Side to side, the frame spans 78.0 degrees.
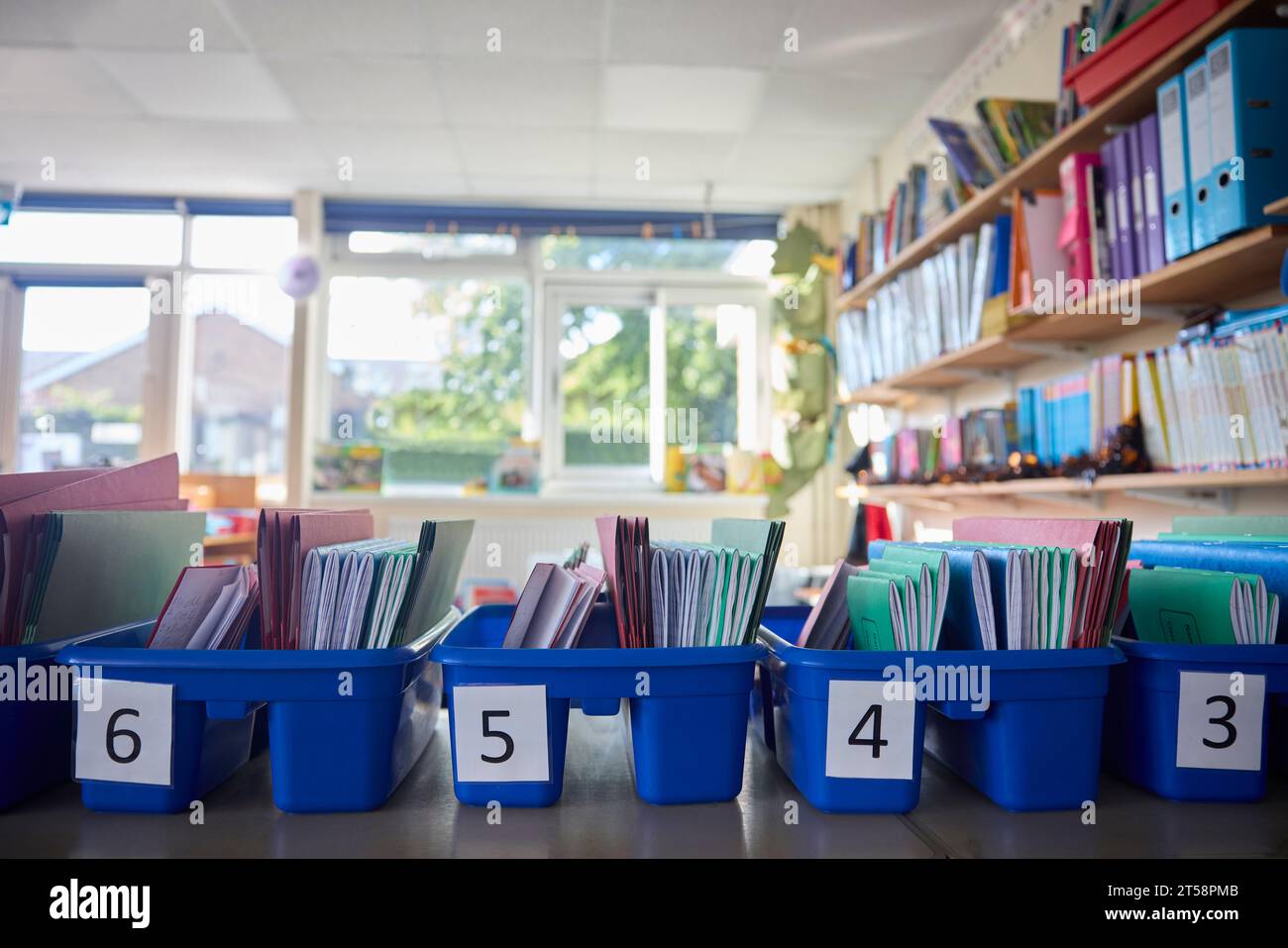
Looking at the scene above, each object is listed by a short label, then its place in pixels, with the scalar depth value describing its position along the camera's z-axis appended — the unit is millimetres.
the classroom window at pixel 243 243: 4633
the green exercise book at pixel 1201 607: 746
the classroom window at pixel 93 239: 4578
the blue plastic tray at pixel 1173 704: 719
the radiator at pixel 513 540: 4430
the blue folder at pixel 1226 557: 794
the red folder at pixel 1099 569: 714
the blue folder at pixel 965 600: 731
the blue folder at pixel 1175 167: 1644
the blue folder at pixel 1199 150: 1572
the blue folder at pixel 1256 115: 1472
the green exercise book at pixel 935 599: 716
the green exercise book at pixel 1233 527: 976
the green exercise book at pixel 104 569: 774
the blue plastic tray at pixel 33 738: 712
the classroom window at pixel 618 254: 4730
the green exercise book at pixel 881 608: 718
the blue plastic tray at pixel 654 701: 705
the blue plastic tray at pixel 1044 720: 704
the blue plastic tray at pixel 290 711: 700
